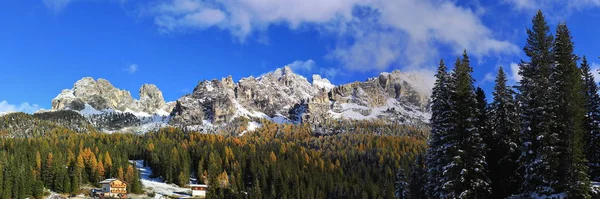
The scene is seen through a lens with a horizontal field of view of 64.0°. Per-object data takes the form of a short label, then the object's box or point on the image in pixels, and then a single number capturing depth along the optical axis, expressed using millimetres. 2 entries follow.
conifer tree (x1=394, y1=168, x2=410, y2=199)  86731
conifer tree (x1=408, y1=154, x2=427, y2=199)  69875
